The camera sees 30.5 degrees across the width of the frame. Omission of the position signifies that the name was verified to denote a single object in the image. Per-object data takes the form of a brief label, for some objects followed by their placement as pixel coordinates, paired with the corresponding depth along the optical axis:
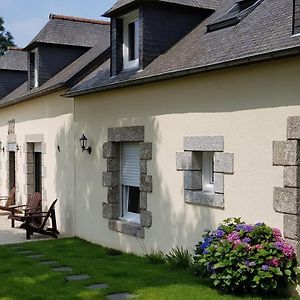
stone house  7.41
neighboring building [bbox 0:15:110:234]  13.68
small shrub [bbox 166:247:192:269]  8.91
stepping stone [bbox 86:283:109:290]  7.78
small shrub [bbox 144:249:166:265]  9.51
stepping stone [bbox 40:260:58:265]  9.73
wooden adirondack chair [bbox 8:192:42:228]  13.62
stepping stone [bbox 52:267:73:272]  9.11
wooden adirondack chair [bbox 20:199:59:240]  12.77
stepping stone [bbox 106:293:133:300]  7.27
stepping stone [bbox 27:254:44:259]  10.37
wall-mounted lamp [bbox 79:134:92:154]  12.35
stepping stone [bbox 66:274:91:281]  8.38
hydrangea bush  6.92
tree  44.41
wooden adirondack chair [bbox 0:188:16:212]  17.09
